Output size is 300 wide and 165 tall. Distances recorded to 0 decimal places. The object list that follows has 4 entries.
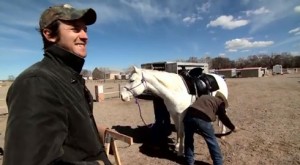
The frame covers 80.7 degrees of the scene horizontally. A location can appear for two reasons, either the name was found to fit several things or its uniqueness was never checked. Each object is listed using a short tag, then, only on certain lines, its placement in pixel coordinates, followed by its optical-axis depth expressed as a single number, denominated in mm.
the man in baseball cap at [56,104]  647
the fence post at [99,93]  11367
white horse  4096
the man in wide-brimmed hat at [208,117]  3182
